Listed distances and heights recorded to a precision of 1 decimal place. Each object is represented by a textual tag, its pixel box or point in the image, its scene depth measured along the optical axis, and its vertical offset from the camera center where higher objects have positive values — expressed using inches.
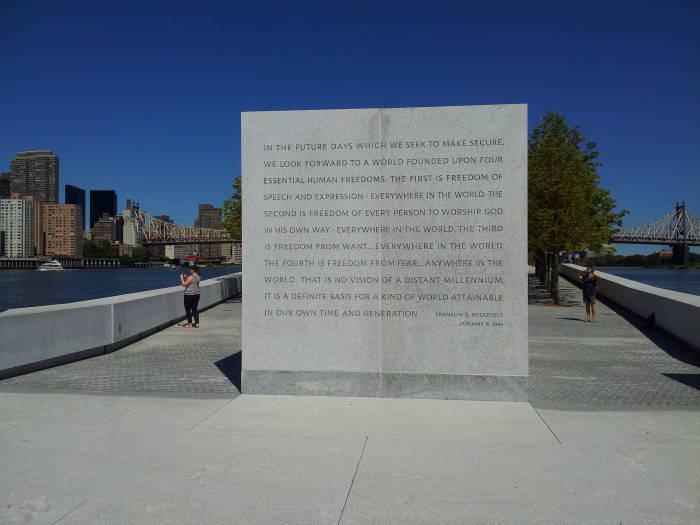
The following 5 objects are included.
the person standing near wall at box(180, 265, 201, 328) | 587.5 -45.7
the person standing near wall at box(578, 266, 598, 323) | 653.9 -43.9
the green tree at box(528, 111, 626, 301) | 950.4 +77.8
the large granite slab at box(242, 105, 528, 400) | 270.7 -0.3
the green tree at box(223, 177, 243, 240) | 1206.3 +72.6
